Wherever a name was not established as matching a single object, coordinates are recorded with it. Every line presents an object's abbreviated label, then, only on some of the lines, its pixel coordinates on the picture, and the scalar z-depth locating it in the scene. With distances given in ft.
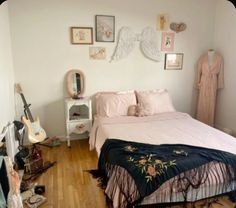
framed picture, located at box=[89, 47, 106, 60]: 11.65
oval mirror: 11.50
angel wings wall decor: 11.90
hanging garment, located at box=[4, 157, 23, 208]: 5.39
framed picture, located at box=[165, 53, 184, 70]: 12.87
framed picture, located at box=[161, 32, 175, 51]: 12.53
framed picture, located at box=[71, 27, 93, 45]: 11.22
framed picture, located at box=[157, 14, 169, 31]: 12.23
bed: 6.31
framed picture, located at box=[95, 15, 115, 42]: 11.43
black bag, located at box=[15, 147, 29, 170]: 9.09
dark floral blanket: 5.99
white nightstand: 11.17
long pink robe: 12.67
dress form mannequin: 12.73
